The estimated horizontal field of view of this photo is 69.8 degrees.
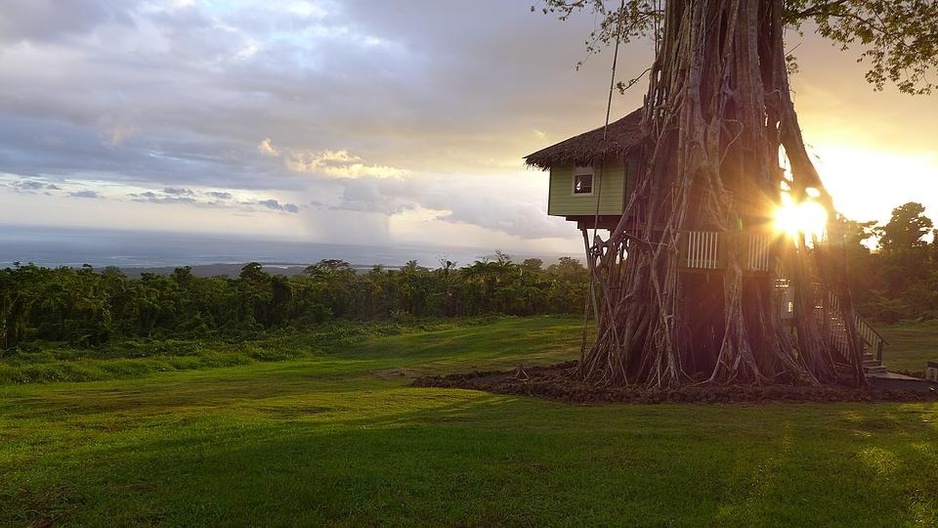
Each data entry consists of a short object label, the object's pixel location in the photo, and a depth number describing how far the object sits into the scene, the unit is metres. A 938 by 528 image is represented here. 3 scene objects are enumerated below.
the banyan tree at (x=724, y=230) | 15.12
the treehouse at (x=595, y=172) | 18.16
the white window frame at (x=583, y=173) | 18.92
